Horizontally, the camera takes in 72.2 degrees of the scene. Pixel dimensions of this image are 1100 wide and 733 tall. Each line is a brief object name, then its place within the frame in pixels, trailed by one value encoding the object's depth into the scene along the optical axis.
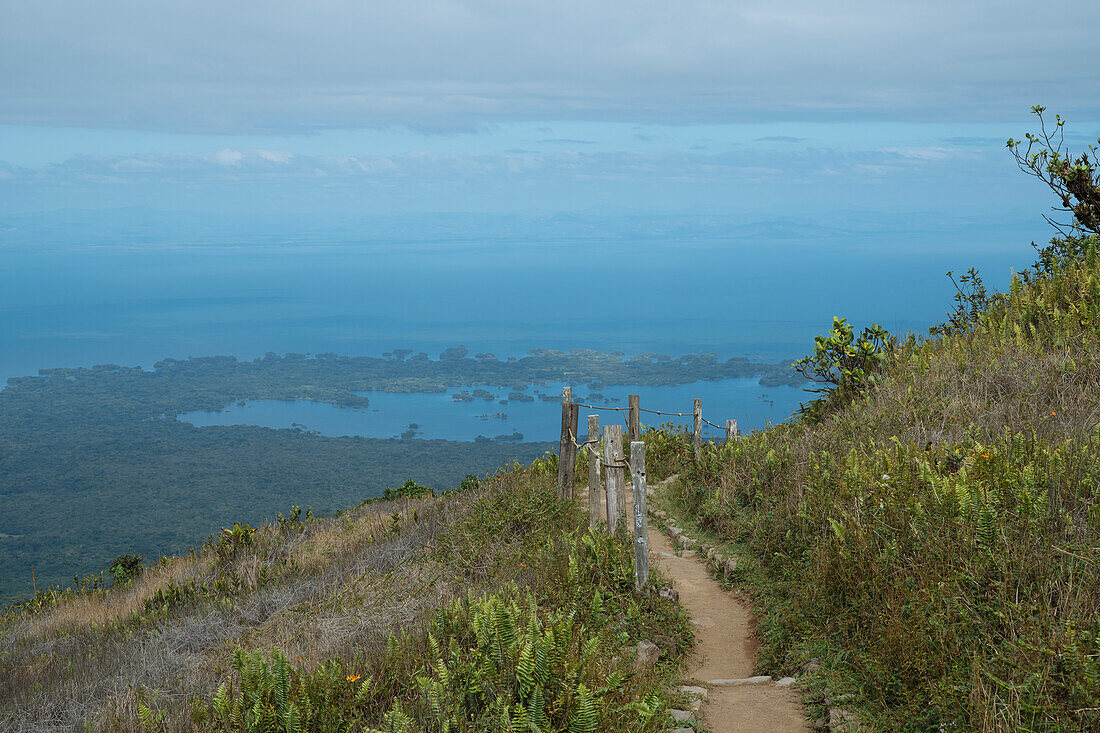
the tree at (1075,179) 12.33
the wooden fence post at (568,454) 12.04
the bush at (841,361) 13.34
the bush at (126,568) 15.75
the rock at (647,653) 6.16
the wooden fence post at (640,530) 7.46
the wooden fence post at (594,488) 9.20
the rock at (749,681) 6.01
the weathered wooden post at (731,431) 13.93
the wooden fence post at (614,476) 8.66
